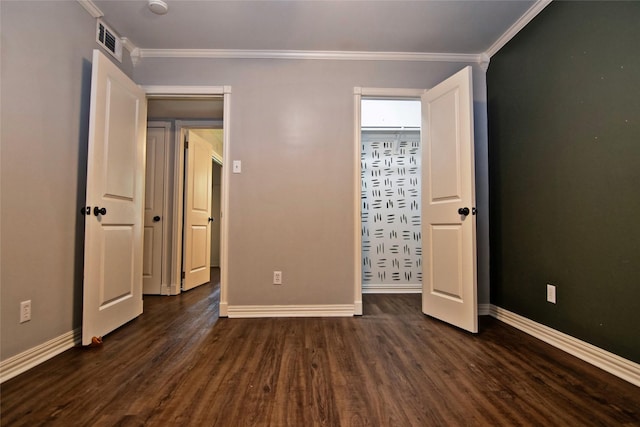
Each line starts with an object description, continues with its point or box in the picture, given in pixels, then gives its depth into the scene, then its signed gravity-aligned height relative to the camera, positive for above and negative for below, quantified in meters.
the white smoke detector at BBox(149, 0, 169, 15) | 1.99 +1.49
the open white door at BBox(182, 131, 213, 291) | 3.51 +0.10
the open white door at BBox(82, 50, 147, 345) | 1.88 +0.14
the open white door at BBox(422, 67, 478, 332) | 2.14 +0.15
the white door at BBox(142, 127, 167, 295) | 3.36 +0.11
